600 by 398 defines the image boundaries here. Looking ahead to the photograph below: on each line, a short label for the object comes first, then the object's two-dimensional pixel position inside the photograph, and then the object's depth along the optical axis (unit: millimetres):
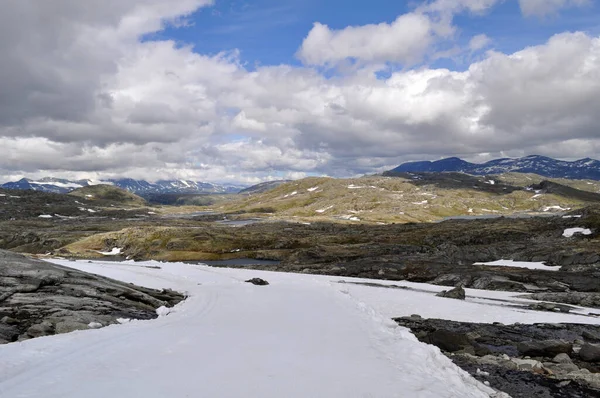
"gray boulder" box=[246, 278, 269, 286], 47356
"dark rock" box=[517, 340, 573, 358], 22312
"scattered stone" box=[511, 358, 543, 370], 18375
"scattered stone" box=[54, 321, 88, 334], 19469
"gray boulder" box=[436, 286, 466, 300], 42812
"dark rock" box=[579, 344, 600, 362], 21453
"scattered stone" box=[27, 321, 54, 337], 18703
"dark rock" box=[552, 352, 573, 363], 20636
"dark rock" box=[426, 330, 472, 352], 22288
